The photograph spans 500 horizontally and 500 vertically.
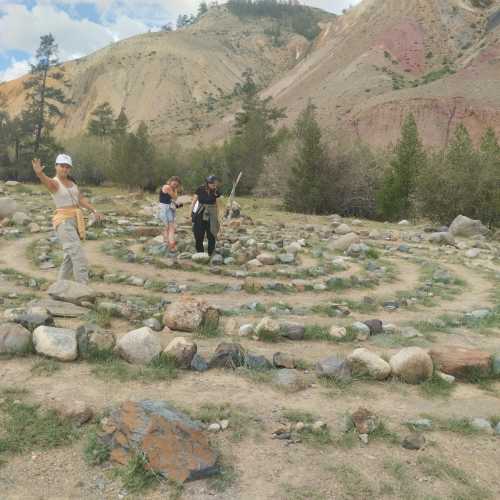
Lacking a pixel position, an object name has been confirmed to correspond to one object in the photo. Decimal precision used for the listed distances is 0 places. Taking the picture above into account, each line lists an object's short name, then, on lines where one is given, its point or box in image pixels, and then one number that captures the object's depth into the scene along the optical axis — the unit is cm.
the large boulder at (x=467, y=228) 1859
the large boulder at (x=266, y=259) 1135
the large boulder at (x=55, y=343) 498
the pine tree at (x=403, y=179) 2670
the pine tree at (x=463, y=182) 2189
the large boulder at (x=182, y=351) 507
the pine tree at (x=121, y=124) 5332
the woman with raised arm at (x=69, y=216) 712
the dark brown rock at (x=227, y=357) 514
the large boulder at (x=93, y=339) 508
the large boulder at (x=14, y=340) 501
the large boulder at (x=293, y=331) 632
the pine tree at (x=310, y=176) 2681
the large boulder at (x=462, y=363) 527
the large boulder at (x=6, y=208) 1653
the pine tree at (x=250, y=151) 3788
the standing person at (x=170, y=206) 1153
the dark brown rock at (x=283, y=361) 528
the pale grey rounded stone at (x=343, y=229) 1838
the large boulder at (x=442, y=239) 1653
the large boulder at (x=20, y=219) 1518
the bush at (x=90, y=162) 4128
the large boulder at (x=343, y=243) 1410
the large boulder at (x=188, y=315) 629
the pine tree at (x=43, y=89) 4306
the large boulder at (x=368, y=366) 507
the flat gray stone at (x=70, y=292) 705
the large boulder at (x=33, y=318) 549
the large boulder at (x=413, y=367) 505
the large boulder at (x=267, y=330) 616
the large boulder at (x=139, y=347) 507
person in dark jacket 1135
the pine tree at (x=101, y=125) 6252
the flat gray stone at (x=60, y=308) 647
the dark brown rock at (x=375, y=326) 674
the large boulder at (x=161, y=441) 342
